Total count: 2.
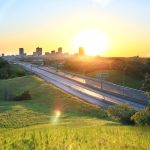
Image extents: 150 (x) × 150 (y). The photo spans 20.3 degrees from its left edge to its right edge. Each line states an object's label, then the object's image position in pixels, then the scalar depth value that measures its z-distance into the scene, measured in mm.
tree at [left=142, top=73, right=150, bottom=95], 68212
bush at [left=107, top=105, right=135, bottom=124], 29953
